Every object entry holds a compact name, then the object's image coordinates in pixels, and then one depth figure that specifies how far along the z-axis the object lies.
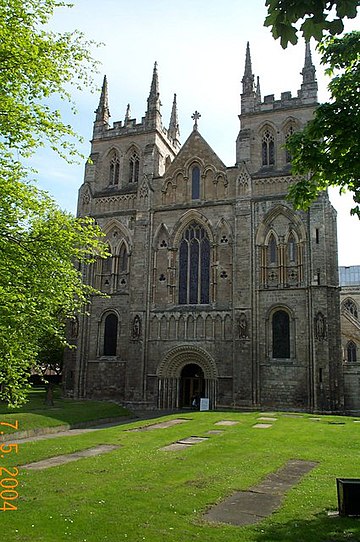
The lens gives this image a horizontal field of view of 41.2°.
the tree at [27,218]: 10.89
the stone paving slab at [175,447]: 15.25
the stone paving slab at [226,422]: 22.35
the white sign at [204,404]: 29.95
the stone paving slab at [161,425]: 20.62
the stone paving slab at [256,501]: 8.27
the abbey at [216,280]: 30.12
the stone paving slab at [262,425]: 20.57
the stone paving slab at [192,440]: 16.88
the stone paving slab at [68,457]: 12.48
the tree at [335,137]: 8.81
